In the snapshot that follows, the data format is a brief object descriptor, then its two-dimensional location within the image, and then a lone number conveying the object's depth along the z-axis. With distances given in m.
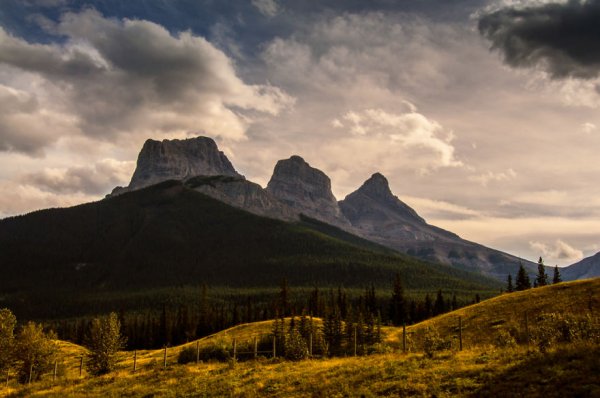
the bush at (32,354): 67.44
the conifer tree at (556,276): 149.05
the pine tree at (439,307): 158.62
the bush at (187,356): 56.31
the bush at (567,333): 27.64
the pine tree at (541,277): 147.62
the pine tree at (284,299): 158.07
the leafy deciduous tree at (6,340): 72.94
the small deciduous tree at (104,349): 55.84
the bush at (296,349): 43.72
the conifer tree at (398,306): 143.38
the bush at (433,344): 32.81
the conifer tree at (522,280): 138.62
